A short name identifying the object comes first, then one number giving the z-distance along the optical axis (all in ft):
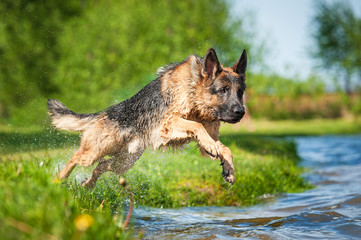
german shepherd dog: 17.89
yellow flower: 9.00
